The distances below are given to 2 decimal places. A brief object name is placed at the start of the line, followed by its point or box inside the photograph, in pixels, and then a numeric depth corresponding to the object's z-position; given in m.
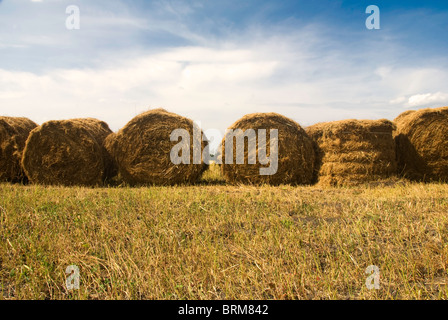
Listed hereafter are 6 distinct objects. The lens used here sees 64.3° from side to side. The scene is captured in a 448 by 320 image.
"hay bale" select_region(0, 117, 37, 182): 9.42
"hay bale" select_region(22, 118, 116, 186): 8.80
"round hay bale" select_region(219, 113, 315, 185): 8.62
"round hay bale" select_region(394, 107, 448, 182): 8.54
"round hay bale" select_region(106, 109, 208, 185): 8.74
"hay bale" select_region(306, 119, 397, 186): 8.23
